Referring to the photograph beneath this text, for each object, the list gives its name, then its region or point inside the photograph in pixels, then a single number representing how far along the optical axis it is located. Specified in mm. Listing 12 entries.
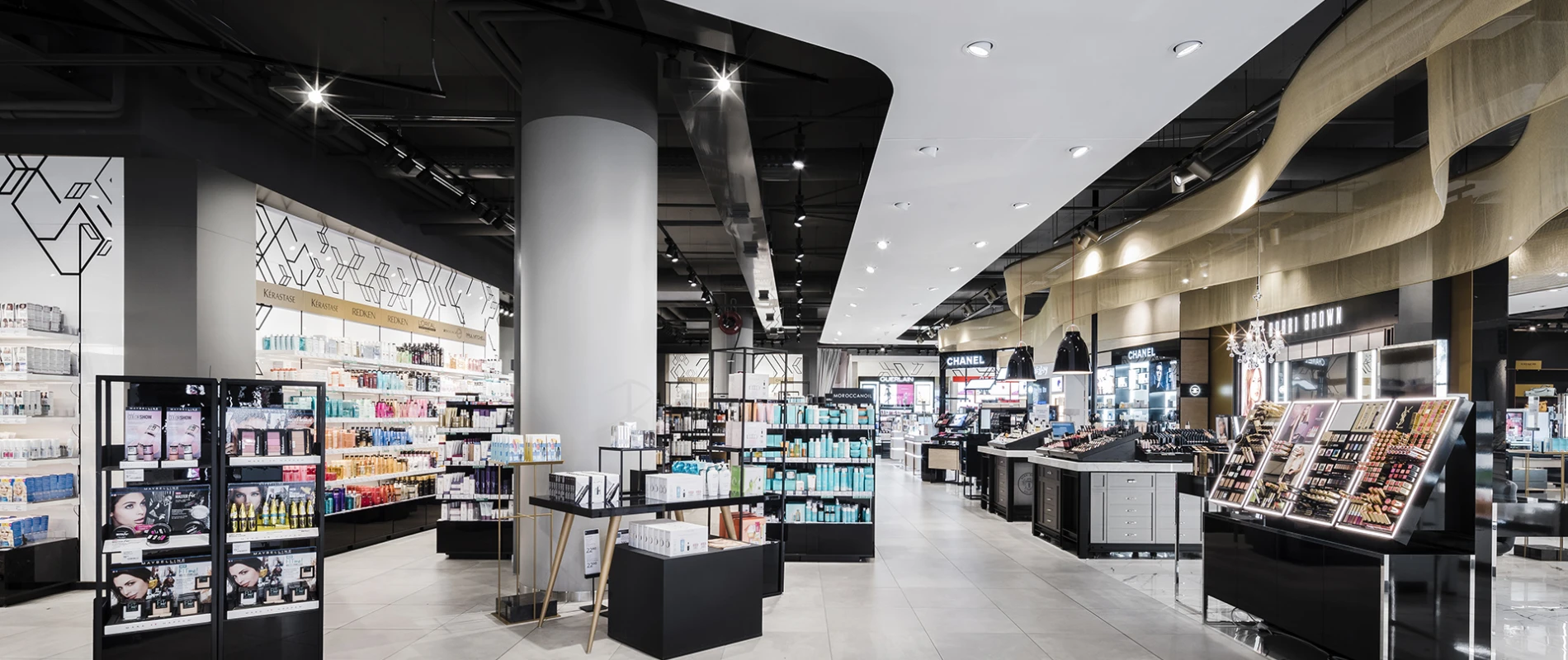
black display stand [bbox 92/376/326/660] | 4281
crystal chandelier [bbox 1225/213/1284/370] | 7977
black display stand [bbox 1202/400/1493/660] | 4375
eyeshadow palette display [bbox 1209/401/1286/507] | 5902
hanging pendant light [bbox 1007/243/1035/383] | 12650
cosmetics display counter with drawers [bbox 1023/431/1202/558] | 8711
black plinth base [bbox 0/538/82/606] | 6559
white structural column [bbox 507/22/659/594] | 6387
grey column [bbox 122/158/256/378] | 7195
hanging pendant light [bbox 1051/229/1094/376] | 10617
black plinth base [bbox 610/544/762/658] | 5105
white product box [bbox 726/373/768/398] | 7613
